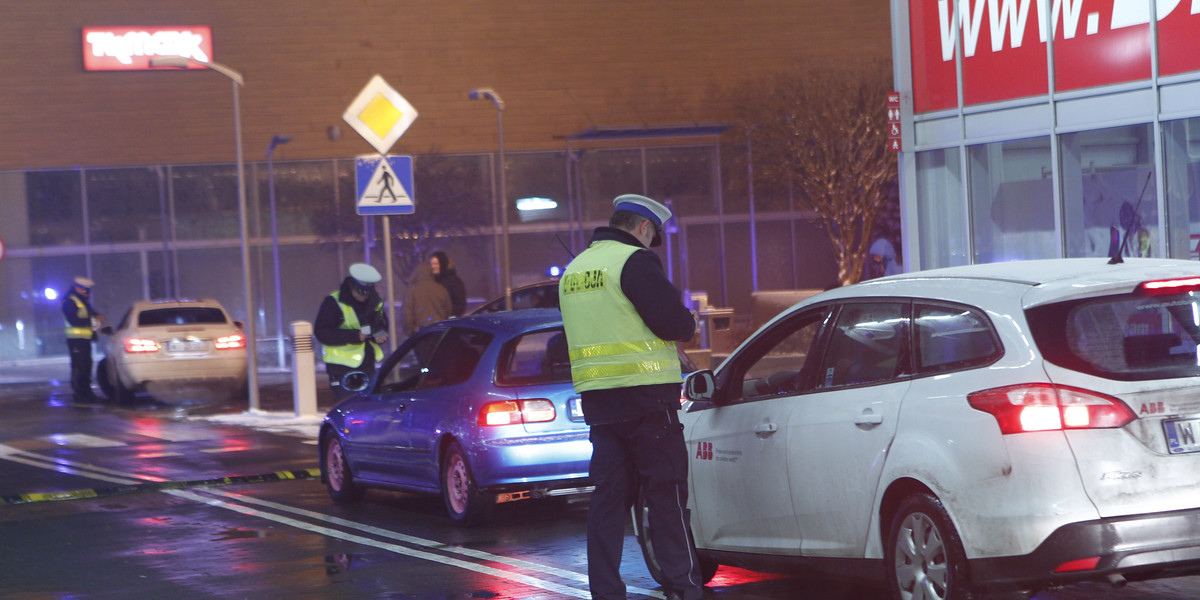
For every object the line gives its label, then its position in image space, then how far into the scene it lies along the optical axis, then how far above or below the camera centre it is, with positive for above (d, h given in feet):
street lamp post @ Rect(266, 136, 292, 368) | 117.19 +0.28
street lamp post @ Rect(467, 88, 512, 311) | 84.18 +3.84
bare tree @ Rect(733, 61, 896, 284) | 108.17 +8.91
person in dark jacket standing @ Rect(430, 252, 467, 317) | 69.21 +0.49
